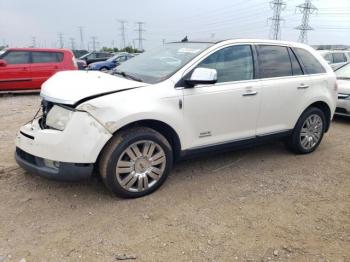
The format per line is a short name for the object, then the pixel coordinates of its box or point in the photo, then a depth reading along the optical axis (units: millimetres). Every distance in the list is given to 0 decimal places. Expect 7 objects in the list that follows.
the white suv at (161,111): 3373
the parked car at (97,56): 24481
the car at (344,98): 7523
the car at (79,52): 36466
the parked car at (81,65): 15380
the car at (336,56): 14784
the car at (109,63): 19622
